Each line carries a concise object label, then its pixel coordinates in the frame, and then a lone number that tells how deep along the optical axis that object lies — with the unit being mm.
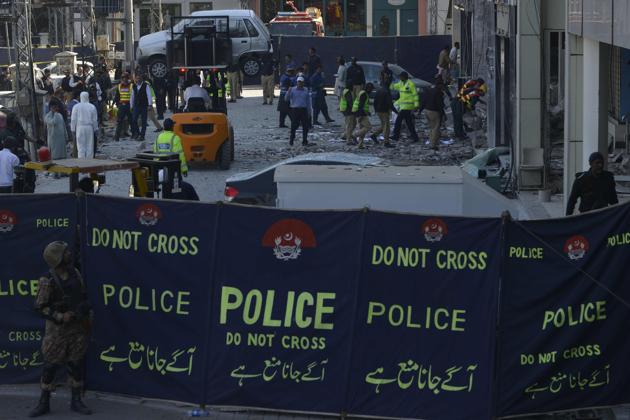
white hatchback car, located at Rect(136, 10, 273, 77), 45125
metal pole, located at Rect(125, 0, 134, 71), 47125
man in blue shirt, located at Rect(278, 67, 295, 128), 33562
